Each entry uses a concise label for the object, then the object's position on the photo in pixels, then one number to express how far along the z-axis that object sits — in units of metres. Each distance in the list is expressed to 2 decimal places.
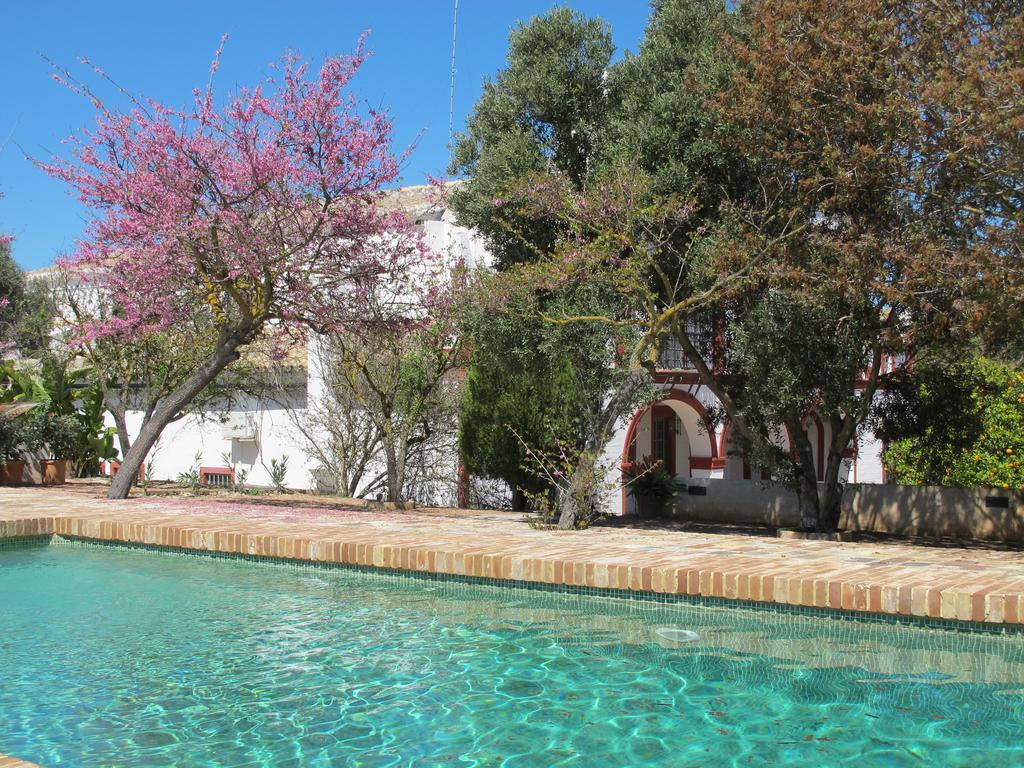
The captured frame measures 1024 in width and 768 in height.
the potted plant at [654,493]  18.36
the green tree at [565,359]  12.33
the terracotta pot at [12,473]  18.58
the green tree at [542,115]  13.94
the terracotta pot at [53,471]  19.31
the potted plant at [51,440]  18.61
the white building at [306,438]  21.41
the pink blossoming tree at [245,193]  13.30
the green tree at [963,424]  13.54
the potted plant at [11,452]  18.19
